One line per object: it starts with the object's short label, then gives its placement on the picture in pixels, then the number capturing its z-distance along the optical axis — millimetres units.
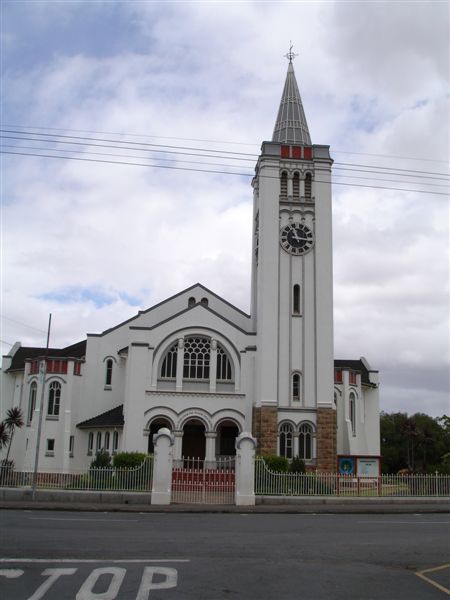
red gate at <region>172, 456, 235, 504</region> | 25359
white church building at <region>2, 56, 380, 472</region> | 38094
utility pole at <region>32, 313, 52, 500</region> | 24031
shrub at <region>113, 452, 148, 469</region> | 31594
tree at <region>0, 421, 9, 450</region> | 41219
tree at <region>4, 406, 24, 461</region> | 41562
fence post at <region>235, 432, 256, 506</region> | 24781
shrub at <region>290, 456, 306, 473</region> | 33438
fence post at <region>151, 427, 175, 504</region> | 24684
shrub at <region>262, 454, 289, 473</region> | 31891
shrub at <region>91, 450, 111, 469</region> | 33125
